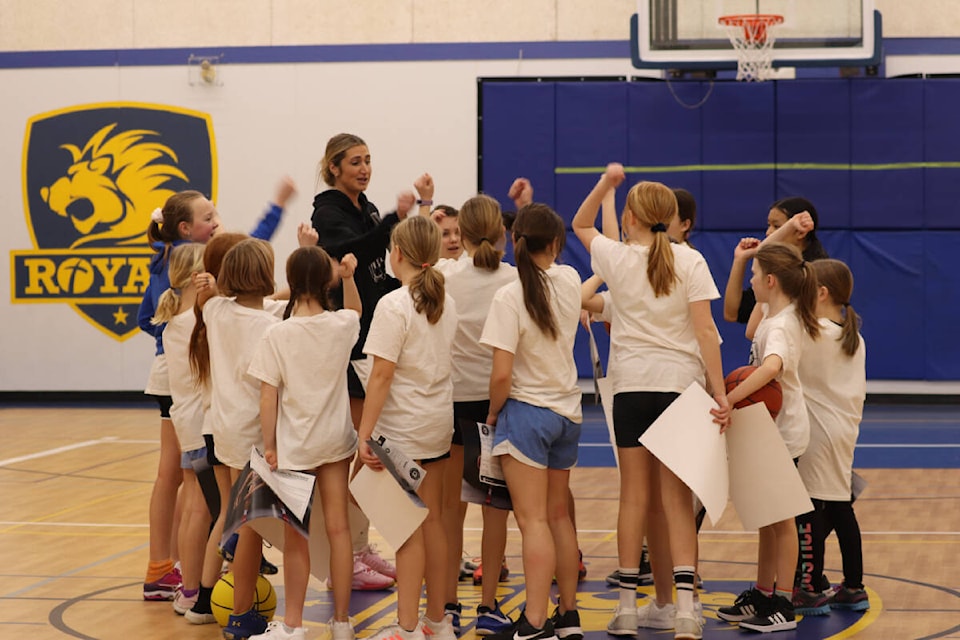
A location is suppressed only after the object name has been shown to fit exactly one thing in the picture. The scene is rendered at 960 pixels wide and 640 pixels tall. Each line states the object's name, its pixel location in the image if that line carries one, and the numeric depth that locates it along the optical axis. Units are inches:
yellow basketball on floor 383.9
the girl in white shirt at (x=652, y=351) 360.5
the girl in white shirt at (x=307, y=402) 352.5
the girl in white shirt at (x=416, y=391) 349.7
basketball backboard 927.0
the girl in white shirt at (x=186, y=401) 405.7
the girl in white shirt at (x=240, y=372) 366.9
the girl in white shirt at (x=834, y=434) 402.9
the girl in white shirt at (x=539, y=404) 353.7
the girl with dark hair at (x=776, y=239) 418.9
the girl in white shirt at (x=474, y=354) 379.2
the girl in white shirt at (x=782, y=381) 379.2
